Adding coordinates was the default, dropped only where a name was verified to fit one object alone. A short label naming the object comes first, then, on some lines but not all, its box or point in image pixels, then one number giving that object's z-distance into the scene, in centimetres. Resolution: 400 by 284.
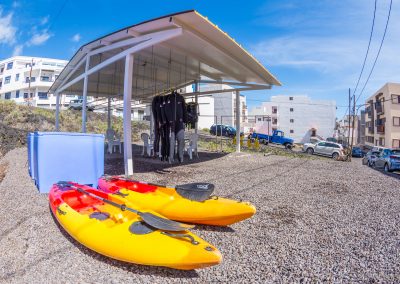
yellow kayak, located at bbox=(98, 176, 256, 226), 357
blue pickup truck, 2866
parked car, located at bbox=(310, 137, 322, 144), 4356
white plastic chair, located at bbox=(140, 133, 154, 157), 1192
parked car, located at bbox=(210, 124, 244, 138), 3023
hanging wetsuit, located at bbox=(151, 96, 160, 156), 856
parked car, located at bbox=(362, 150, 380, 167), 1750
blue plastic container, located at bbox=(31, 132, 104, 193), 540
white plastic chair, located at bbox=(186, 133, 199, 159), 1135
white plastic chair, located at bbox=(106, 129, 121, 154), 1279
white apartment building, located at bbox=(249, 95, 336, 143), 4769
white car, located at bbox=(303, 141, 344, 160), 2382
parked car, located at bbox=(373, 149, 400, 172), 1430
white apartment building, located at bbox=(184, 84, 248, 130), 4144
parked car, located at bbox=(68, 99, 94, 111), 3067
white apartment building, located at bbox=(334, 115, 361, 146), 5333
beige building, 3625
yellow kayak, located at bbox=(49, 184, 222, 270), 245
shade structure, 664
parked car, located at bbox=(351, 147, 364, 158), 3164
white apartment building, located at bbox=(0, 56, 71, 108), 4462
